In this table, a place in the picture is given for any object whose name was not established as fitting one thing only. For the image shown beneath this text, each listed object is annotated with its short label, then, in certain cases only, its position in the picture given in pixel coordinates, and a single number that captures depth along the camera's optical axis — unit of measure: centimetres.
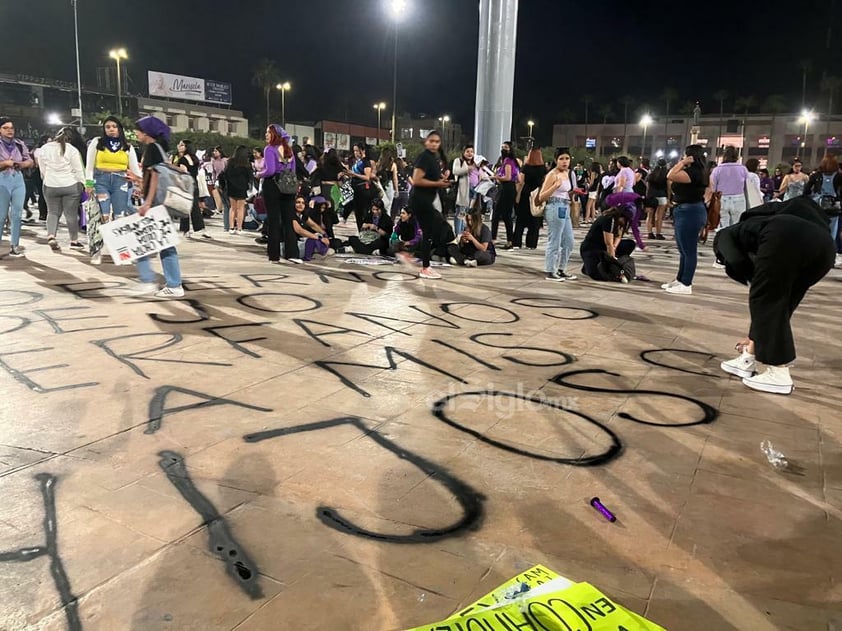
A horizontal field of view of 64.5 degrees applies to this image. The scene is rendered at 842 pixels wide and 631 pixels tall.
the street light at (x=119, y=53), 4612
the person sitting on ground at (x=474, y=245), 916
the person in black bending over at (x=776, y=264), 385
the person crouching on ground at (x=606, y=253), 813
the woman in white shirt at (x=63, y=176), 837
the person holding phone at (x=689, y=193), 693
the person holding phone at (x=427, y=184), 769
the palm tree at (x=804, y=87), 8050
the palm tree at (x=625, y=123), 9194
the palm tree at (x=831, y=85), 7686
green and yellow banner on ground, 166
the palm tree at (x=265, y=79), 8144
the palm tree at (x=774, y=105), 8081
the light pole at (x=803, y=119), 7239
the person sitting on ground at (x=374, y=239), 986
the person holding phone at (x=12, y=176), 791
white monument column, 1505
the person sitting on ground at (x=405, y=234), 988
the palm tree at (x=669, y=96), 8912
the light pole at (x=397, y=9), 2654
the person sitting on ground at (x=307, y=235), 914
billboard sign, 6412
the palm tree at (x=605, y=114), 9338
